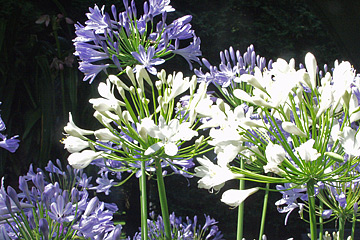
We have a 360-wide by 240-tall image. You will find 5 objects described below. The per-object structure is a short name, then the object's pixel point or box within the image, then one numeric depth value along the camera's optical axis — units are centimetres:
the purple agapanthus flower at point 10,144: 72
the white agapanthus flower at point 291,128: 39
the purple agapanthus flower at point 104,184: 89
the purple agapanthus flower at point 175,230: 103
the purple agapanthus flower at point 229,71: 96
